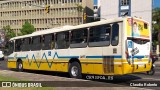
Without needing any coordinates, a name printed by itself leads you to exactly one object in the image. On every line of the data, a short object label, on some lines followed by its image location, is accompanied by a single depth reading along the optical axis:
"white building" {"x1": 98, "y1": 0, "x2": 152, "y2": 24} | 70.50
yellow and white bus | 14.59
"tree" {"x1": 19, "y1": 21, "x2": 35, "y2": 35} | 89.60
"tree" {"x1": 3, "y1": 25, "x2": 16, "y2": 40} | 95.75
